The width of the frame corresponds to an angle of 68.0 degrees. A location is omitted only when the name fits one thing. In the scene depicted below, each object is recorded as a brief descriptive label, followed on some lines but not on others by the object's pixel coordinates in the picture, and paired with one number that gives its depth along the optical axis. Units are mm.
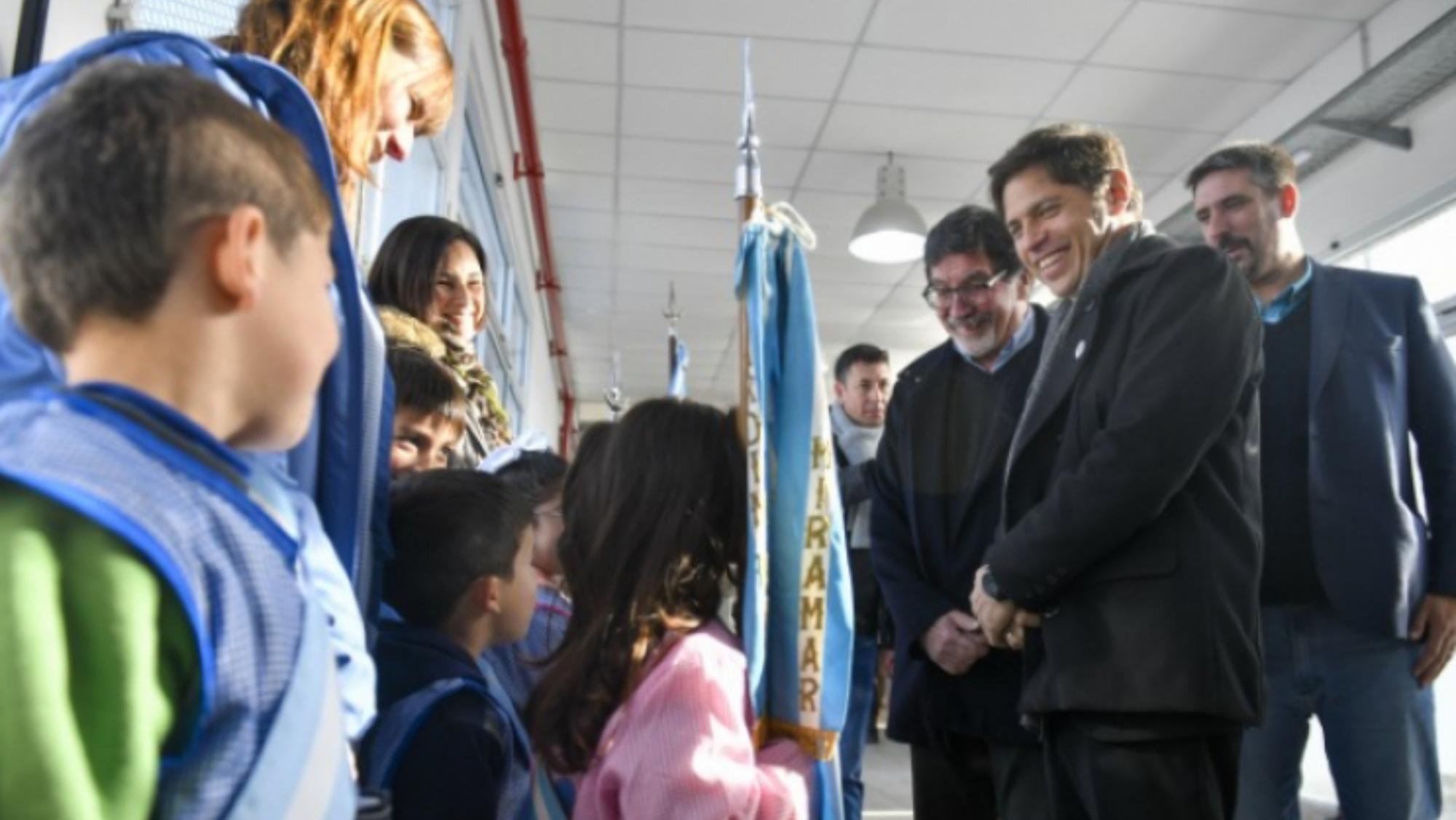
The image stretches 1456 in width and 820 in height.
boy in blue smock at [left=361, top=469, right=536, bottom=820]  1041
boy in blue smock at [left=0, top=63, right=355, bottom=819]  480
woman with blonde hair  1022
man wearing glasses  1734
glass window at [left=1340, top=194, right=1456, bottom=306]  4145
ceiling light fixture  4922
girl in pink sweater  958
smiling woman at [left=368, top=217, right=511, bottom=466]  1816
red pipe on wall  3938
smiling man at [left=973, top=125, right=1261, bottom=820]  1272
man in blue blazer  1608
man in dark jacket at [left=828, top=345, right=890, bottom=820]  2701
